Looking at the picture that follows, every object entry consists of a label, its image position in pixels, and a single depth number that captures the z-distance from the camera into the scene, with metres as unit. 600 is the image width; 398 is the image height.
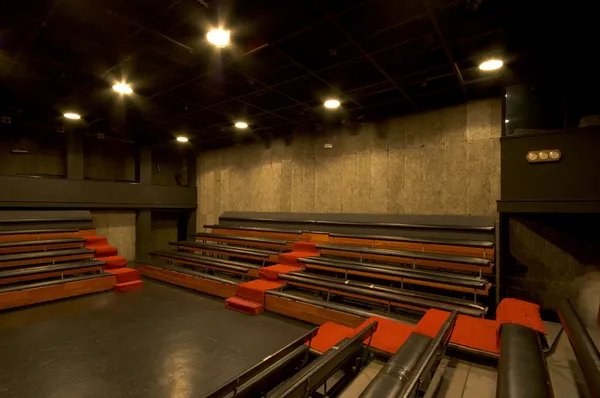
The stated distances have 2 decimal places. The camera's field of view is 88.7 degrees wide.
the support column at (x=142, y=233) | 8.57
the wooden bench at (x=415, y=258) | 3.84
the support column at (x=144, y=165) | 8.61
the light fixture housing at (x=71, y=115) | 6.14
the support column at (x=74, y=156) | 7.24
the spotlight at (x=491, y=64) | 3.80
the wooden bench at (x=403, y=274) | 3.55
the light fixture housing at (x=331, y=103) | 5.38
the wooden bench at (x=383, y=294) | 3.33
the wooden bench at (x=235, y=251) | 5.64
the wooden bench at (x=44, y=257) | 5.19
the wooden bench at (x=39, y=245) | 5.53
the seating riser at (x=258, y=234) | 6.44
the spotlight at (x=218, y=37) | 3.28
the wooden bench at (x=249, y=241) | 6.00
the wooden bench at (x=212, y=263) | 5.41
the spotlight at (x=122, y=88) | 4.72
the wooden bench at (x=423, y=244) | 4.15
